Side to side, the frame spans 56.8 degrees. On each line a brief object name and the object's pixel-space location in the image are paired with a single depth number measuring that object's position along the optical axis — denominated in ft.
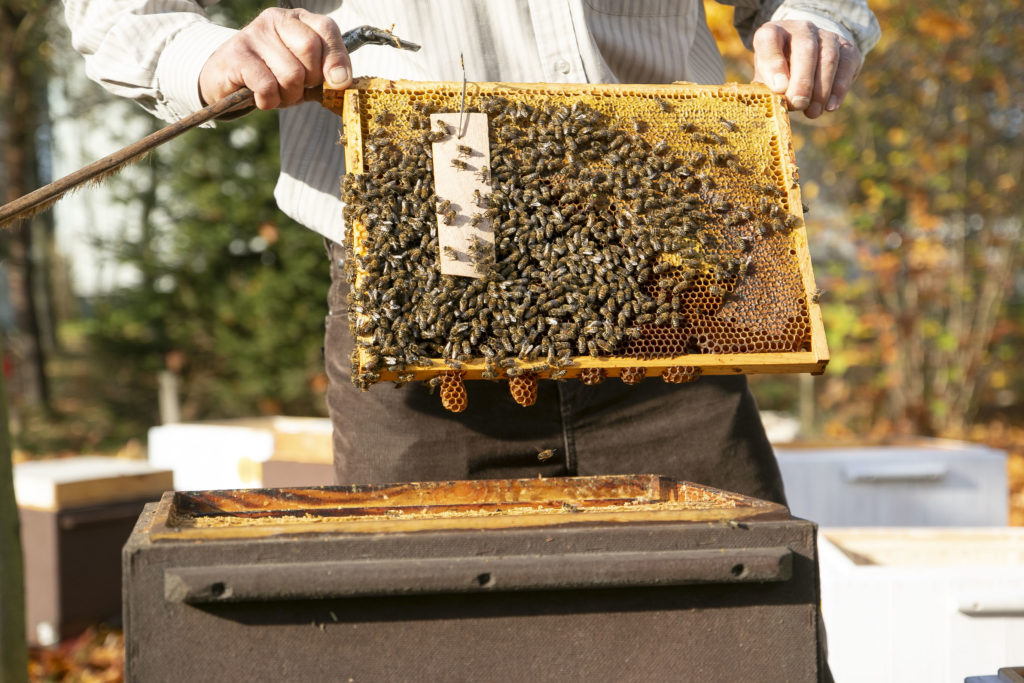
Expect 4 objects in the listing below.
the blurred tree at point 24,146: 29.94
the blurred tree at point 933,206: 26.32
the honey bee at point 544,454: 7.23
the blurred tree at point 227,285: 27.37
